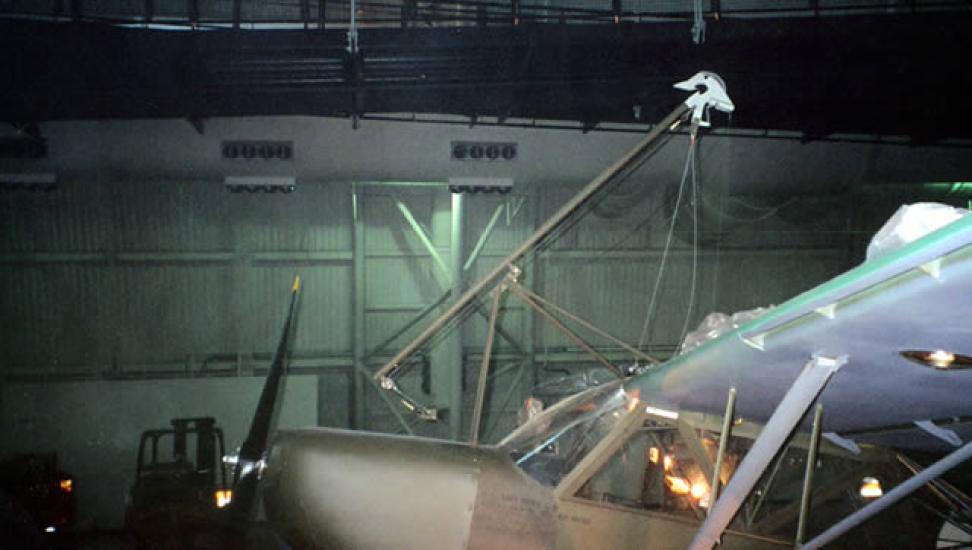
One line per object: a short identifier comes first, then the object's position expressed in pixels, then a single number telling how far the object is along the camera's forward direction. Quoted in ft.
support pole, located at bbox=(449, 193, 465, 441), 36.24
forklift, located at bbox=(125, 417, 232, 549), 27.22
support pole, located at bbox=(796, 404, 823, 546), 8.67
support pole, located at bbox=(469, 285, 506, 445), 14.66
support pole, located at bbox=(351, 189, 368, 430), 38.29
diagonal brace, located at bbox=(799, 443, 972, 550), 8.72
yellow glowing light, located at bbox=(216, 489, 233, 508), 28.63
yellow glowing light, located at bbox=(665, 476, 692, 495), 12.58
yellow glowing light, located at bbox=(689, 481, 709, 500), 12.36
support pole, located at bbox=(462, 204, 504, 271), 37.47
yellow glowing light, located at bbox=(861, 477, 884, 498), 12.54
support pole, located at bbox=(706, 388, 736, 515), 9.33
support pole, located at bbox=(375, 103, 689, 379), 13.57
